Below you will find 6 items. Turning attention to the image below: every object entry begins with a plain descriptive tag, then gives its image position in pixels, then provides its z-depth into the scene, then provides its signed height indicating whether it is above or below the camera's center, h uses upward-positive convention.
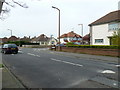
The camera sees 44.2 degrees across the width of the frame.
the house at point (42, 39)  104.06 +2.81
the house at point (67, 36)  80.51 +4.11
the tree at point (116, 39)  18.62 +0.54
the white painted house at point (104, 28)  28.88 +3.21
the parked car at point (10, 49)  23.91 -0.88
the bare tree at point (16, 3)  8.64 +2.35
